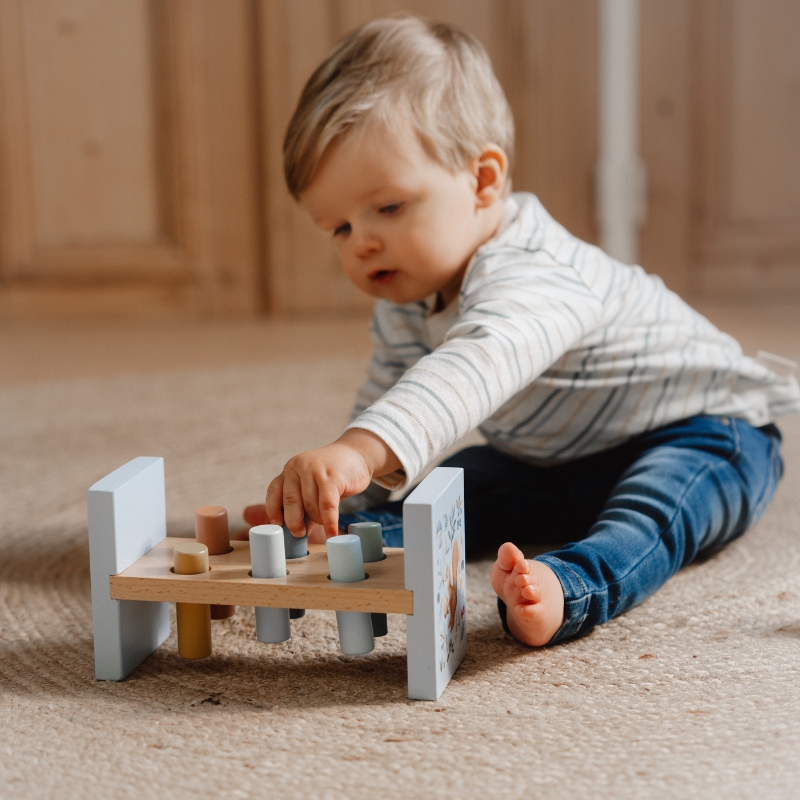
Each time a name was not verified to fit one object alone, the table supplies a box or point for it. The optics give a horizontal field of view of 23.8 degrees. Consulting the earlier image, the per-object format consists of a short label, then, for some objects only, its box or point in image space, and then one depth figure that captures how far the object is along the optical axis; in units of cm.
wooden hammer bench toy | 110
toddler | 119
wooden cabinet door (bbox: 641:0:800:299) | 299
